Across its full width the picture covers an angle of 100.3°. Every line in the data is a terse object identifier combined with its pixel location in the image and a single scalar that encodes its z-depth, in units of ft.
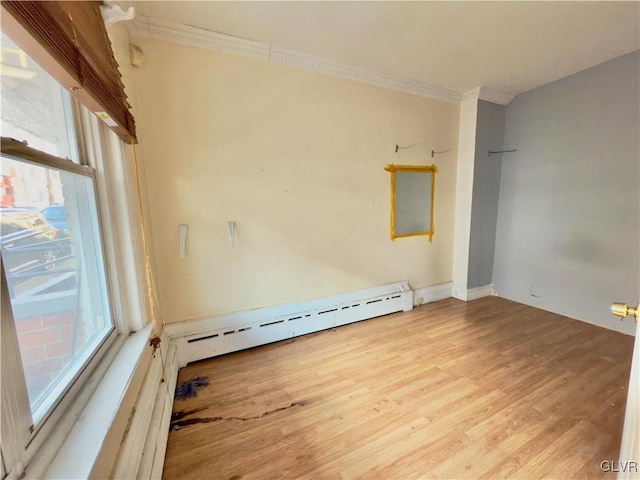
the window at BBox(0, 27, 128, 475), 2.32
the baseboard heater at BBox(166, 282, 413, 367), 7.14
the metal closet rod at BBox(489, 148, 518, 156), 10.72
